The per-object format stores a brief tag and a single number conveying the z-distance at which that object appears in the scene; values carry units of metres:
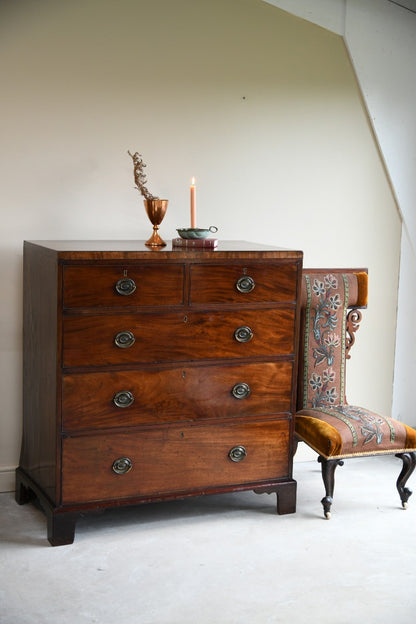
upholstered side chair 3.39
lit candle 3.34
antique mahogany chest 3.04
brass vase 3.33
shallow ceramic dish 3.28
